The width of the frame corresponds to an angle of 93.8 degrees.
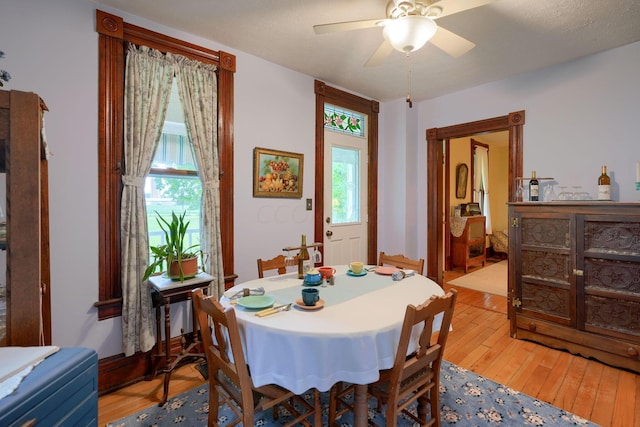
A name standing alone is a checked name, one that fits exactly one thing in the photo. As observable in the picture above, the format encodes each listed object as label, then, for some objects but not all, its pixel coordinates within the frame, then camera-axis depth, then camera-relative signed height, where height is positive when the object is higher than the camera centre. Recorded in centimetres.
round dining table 127 -58
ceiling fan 160 +105
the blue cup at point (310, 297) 155 -46
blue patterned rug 181 -128
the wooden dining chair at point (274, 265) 231 -43
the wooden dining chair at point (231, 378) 128 -79
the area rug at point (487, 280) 445 -117
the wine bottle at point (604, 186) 259 +19
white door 364 +16
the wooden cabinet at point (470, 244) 542 -67
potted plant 217 -33
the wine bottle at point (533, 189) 304 +20
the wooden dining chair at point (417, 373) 131 -80
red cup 207 -45
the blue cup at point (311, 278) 193 -44
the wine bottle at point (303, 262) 211 -37
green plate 152 -48
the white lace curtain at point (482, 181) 627 +60
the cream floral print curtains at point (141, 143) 217 +52
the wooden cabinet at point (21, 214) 108 -1
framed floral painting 293 +38
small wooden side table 205 -68
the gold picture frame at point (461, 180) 577 +57
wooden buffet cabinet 232 -60
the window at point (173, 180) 243 +26
